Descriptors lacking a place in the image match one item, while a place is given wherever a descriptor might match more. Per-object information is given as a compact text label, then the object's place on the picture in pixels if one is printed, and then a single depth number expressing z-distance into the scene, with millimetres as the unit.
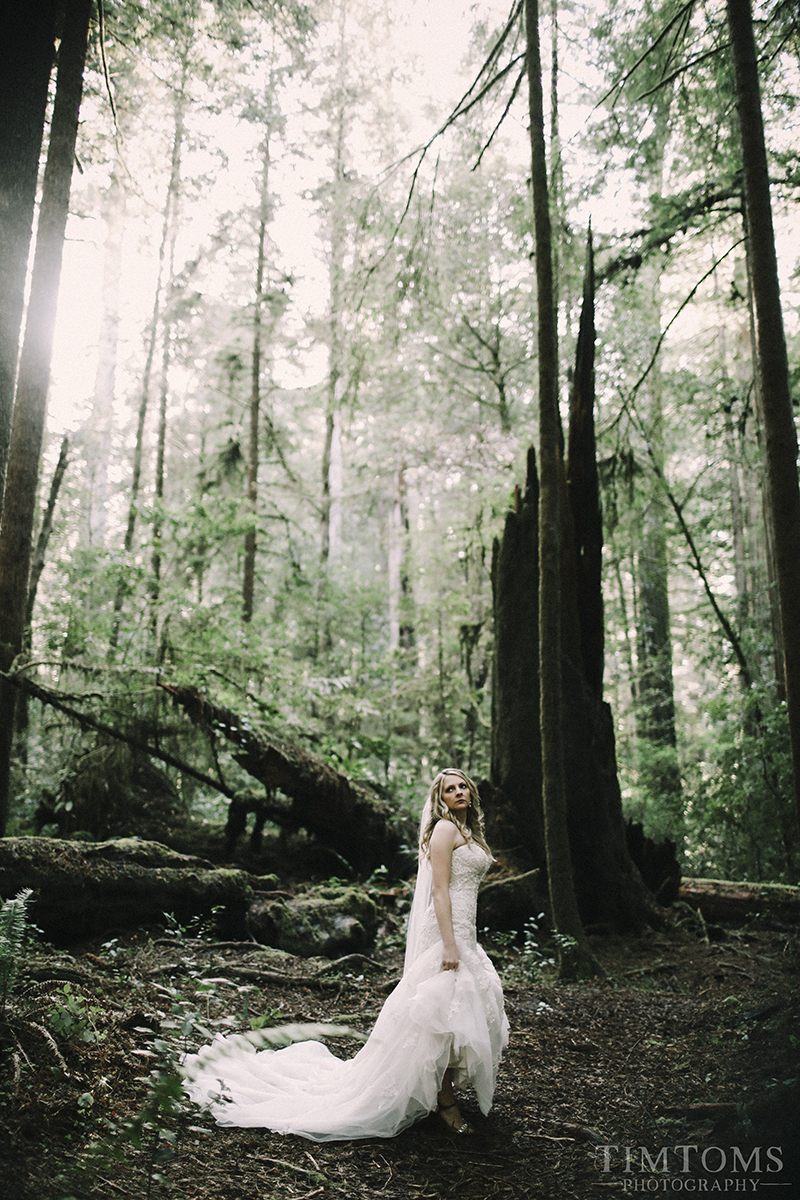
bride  3627
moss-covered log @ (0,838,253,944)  5879
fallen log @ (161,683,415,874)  9406
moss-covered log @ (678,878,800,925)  8445
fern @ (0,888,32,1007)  3412
